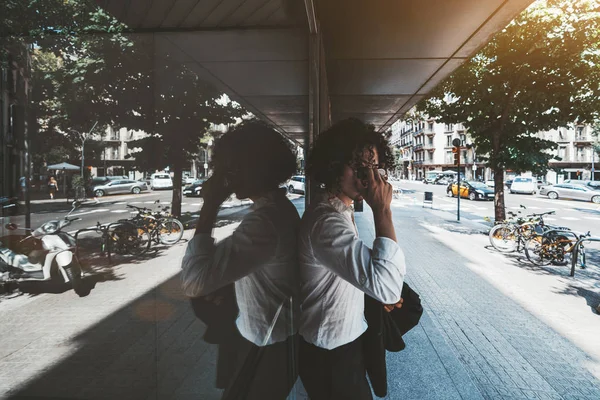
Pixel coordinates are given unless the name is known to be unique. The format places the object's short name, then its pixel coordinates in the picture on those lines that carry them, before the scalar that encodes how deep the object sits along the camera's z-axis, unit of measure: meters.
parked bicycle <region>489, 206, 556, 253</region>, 9.12
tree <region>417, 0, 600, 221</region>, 9.48
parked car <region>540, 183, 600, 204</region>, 28.47
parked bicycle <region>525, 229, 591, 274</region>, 8.12
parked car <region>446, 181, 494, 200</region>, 29.17
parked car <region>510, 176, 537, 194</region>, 35.91
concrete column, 3.53
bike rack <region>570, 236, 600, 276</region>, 7.49
